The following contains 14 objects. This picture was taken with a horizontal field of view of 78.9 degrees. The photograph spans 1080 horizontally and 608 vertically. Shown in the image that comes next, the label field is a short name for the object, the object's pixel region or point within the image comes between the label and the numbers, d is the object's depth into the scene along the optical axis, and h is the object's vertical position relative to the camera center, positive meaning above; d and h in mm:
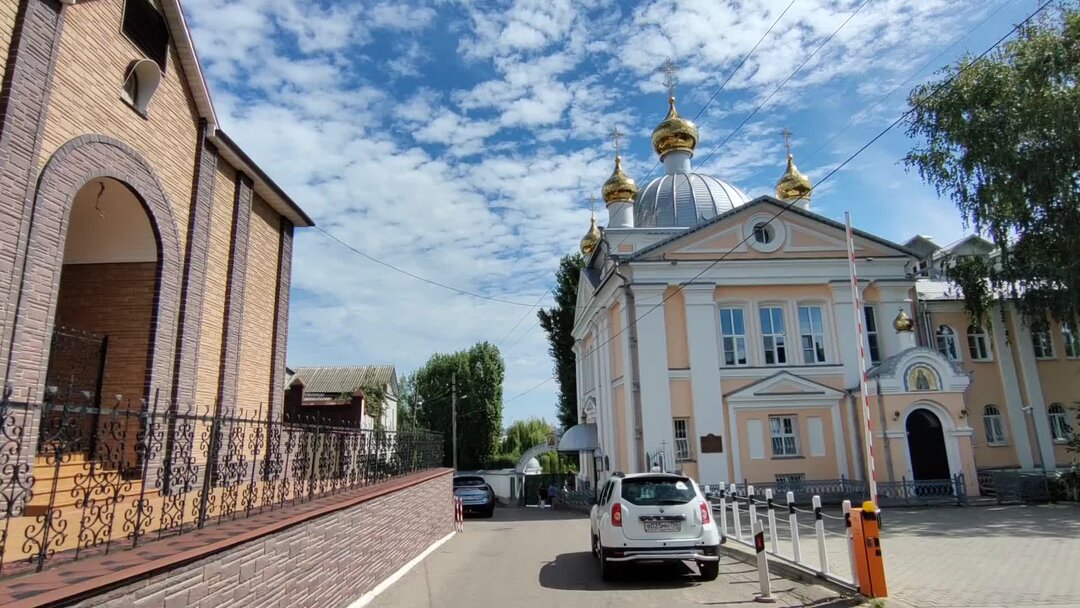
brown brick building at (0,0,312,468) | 7160 +3450
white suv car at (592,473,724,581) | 9148 -1104
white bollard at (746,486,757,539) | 9498 -966
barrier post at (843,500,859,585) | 7816 -1074
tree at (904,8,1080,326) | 18047 +8209
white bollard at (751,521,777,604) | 8086 -1468
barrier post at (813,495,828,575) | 8586 -1232
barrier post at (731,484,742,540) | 12805 -1322
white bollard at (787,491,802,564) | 9180 -1213
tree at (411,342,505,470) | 50469 +4210
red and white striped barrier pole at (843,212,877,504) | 9641 +1107
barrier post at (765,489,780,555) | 10166 -1253
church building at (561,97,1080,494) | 21359 +2756
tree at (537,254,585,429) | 42906 +7395
